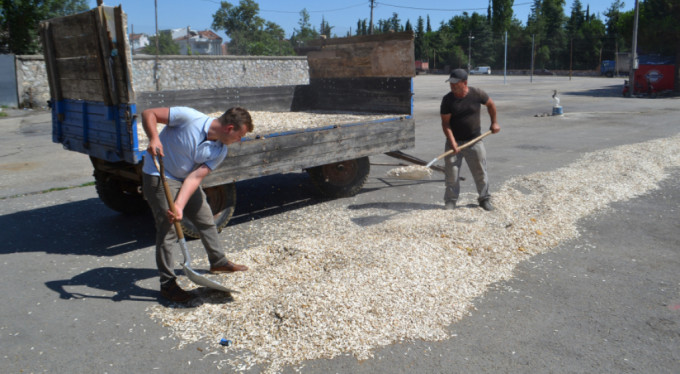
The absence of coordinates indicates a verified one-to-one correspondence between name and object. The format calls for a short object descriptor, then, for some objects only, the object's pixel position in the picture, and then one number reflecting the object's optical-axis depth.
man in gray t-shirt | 6.68
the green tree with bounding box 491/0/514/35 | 83.81
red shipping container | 28.64
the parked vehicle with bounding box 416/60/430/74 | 77.00
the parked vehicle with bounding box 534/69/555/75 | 65.62
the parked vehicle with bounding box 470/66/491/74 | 73.50
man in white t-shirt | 4.18
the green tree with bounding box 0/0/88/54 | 24.00
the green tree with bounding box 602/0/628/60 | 62.63
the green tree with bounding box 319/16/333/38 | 76.56
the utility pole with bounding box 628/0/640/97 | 27.41
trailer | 5.27
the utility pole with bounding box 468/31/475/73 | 77.88
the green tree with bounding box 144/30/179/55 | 75.26
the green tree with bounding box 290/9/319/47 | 69.89
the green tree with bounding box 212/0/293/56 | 57.09
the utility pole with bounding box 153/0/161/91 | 22.02
